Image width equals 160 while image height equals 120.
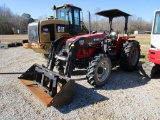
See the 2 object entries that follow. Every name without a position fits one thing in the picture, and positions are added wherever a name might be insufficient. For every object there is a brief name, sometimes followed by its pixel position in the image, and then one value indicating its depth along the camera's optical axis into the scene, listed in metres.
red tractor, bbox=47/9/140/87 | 3.45
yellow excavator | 6.02
